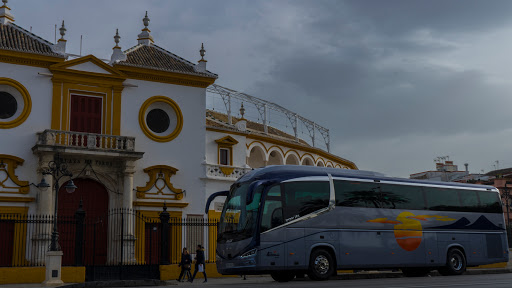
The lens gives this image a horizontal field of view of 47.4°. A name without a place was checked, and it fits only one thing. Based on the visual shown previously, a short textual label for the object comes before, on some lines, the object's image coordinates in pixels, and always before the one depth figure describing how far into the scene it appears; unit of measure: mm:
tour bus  17734
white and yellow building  26609
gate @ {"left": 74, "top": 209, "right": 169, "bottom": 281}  27188
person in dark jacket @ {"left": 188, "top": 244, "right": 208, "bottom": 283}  22477
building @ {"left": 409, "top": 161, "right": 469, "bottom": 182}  72756
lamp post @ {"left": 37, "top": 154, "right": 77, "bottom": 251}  20188
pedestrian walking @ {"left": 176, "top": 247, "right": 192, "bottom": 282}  22047
